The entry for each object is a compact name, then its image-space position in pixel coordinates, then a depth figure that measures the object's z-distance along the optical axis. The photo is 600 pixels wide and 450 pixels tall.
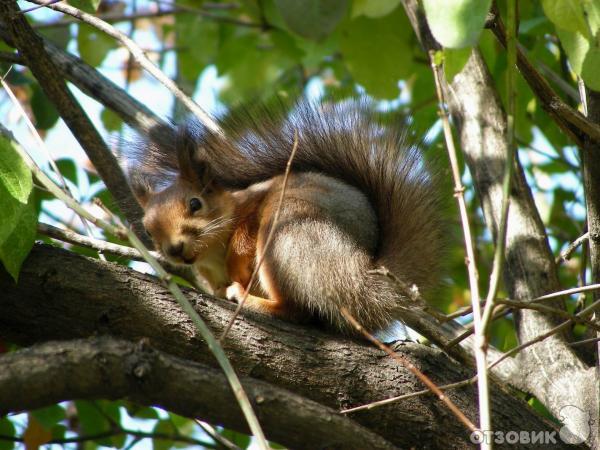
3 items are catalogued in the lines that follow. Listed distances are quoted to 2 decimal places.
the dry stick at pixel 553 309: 3.48
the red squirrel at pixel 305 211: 5.02
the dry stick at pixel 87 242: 4.36
